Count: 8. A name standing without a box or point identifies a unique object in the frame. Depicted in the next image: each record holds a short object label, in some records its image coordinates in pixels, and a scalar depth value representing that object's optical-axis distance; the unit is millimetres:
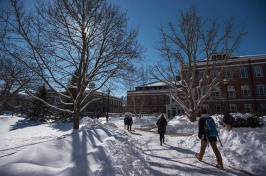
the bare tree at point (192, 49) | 13791
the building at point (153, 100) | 48412
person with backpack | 4340
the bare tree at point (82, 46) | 8375
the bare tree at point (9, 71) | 9242
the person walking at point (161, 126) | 7887
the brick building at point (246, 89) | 26234
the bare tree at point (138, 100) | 47106
